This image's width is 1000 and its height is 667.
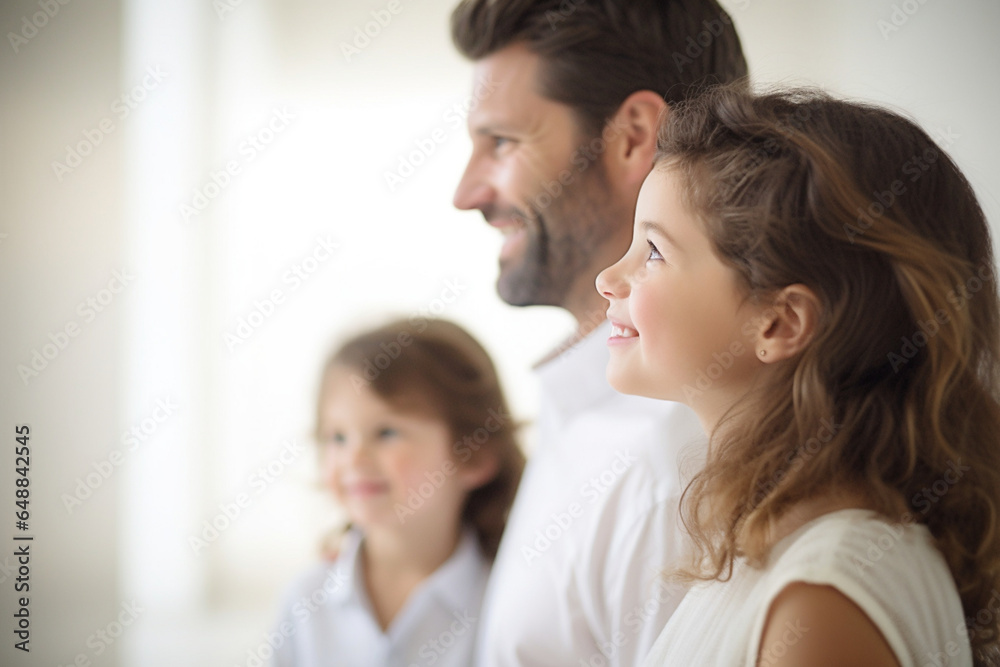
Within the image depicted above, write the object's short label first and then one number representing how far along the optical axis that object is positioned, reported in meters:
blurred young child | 0.98
